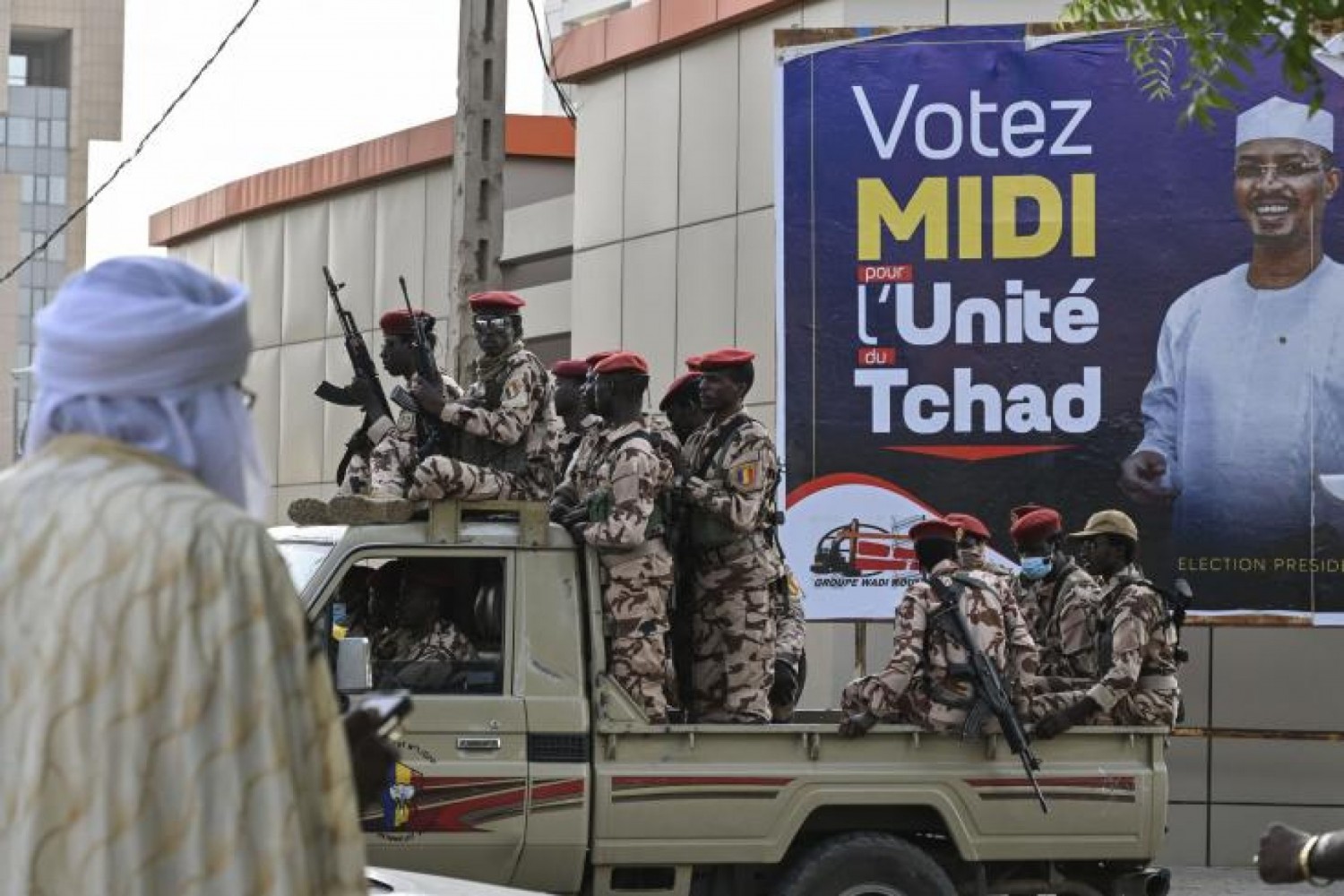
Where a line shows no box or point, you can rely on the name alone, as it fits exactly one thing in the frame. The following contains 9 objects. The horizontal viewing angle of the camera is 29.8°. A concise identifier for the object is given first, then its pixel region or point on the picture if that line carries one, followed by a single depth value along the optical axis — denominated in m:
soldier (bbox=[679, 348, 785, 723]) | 9.25
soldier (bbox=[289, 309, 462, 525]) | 9.66
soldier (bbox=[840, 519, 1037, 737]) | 9.11
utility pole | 14.38
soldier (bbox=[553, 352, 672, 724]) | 8.68
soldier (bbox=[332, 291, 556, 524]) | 9.43
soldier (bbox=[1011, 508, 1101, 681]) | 10.60
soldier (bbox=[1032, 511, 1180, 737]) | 9.52
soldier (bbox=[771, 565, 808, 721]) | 10.00
